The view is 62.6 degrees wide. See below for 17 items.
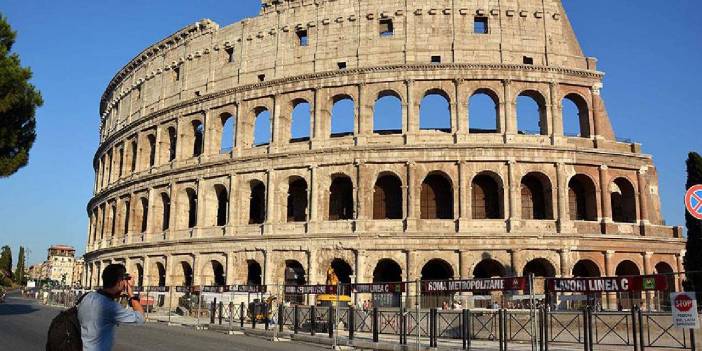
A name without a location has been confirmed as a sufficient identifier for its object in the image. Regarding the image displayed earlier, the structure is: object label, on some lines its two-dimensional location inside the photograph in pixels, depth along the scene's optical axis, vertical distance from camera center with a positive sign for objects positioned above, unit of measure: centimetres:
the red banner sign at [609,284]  1277 -20
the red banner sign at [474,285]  1472 -28
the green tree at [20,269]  10774 +28
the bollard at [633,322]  1303 -106
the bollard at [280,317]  2045 -158
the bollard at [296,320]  1983 -161
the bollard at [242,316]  2223 -171
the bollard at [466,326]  1488 -134
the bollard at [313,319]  1906 -154
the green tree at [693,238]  2533 +171
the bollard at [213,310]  2400 -158
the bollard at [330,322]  1845 -157
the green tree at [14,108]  1964 +568
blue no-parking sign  1148 +147
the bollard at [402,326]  1562 -140
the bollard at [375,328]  1658 -155
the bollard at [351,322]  1725 -145
